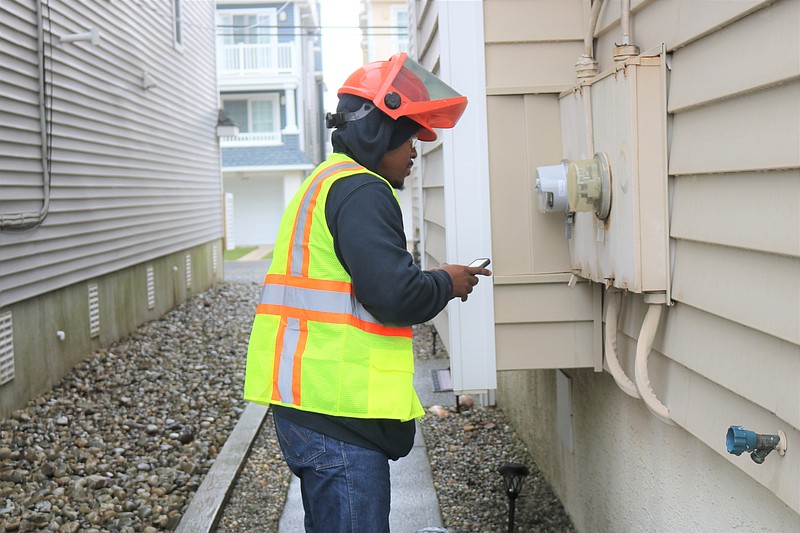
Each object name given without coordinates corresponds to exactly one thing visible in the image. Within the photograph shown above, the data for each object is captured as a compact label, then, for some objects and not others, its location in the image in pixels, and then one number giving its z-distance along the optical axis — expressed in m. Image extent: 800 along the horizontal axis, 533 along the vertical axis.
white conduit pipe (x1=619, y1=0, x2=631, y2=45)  2.76
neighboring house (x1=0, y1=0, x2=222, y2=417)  6.71
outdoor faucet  1.87
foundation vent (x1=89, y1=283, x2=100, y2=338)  8.46
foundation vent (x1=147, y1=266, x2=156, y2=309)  10.70
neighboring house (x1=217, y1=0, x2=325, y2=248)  26.50
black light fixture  4.10
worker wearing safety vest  2.34
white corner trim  3.36
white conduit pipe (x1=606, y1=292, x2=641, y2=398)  3.00
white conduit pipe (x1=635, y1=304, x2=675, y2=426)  2.59
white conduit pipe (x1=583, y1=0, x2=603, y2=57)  3.11
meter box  2.51
